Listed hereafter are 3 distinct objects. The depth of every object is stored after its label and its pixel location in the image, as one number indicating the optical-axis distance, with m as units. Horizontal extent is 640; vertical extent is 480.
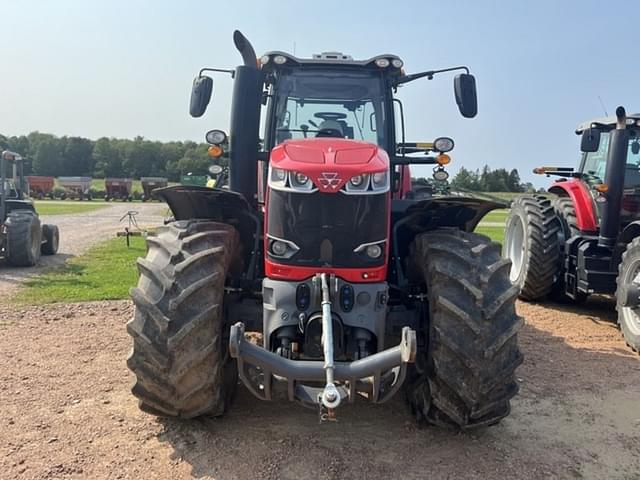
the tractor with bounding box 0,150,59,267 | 10.54
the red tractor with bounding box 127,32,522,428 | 3.22
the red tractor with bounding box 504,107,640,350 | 6.32
